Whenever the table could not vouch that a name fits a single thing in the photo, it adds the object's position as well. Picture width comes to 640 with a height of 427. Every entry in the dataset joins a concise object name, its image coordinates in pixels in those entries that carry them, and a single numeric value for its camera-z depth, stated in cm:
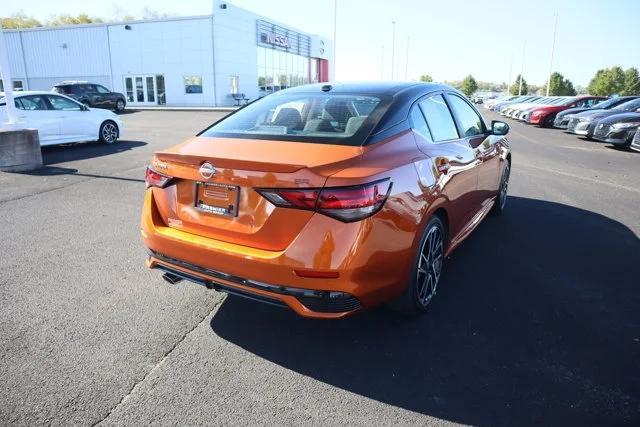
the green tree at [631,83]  6950
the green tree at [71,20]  7988
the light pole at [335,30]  4434
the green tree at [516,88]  9306
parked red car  2330
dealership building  3712
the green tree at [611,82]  6750
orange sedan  265
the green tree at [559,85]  7262
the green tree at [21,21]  7759
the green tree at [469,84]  11000
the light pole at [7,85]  948
